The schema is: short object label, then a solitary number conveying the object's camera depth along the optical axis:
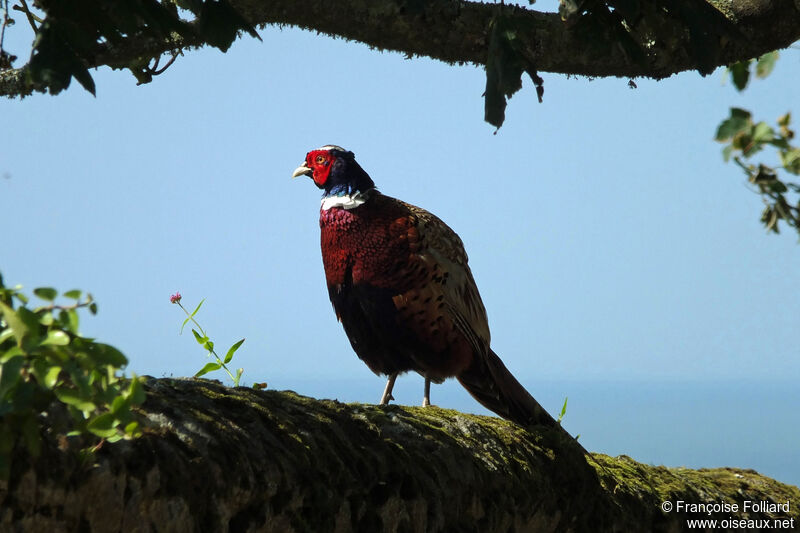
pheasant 13.54
